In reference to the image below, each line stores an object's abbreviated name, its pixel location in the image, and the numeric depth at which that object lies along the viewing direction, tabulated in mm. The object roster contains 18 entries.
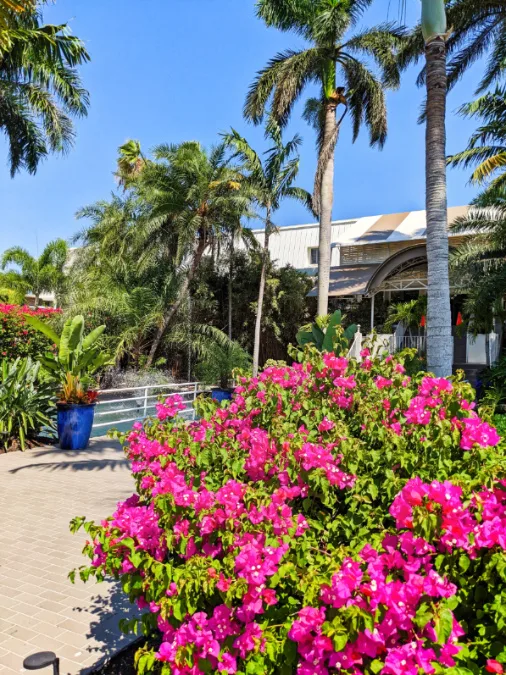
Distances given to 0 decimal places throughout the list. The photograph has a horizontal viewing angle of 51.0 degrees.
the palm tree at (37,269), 36219
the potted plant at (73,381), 9695
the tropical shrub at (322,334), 9680
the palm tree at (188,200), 19281
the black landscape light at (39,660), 2338
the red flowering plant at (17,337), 11281
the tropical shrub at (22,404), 9273
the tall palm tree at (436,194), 7422
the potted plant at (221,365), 16225
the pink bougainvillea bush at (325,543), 1817
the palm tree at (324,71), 16500
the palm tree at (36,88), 13125
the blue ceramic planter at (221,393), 15271
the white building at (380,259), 19250
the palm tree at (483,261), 13508
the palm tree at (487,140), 14818
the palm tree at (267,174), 18969
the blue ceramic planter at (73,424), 9664
